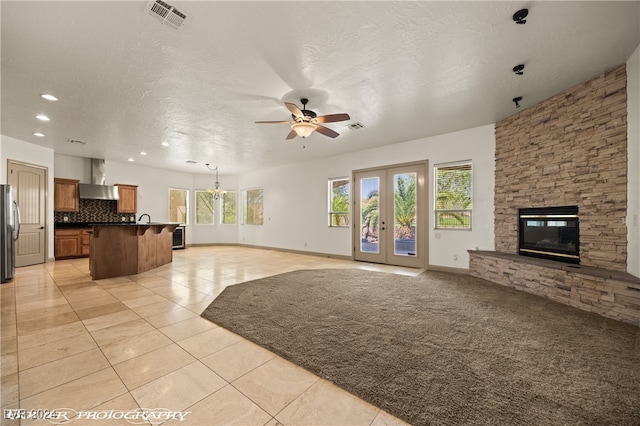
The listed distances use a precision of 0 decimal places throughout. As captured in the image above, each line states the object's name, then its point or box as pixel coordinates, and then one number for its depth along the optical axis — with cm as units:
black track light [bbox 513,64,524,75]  304
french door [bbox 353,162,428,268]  595
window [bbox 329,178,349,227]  729
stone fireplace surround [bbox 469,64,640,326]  309
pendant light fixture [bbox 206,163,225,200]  888
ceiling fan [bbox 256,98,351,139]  351
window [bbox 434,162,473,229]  536
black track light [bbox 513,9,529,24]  220
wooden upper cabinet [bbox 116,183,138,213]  809
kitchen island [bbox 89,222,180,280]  477
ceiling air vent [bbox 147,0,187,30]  215
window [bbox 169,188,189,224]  970
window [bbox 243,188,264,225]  981
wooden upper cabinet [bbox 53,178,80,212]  686
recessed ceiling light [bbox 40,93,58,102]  370
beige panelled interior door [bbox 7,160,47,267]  579
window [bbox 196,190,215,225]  1025
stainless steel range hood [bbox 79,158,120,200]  729
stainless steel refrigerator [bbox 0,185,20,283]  438
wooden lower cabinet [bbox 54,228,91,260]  680
